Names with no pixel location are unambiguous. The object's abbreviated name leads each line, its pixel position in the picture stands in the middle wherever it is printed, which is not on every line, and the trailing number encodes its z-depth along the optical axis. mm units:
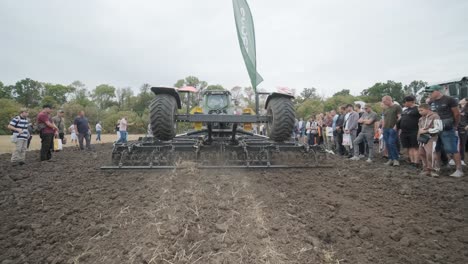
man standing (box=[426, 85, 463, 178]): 4758
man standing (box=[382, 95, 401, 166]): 6117
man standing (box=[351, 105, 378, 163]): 6562
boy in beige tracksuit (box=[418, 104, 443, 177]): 4809
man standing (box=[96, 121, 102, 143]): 19503
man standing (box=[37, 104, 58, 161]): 7203
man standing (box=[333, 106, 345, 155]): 8422
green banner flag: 6062
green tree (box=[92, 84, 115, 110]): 79625
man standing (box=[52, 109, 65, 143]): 10259
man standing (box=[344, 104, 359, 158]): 7350
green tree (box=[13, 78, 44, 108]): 69062
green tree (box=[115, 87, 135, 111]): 75069
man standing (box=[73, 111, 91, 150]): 10219
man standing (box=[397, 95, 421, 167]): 5801
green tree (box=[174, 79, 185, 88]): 68788
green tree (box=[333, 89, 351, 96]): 71000
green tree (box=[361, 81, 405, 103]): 63594
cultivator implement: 4930
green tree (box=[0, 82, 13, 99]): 67006
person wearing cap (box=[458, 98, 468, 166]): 5656
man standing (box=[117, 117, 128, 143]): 12927
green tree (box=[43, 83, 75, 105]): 75531
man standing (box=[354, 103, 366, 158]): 7723
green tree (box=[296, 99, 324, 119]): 45869
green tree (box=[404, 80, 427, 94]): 76688
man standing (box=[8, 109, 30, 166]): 6930
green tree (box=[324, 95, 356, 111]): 48250
